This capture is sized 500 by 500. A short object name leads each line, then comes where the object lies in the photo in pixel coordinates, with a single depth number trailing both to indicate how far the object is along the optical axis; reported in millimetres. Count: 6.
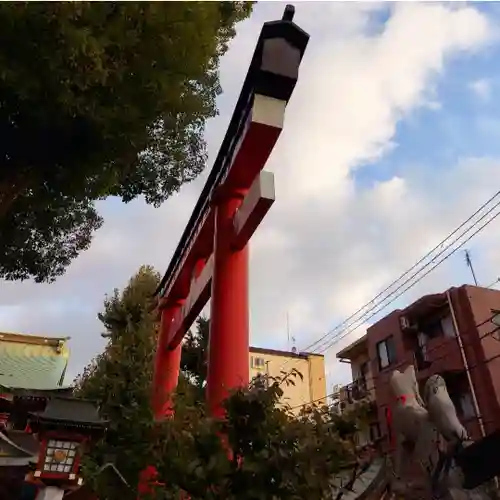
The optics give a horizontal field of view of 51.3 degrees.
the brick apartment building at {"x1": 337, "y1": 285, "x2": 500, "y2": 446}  16625
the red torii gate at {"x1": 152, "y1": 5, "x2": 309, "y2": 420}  6398
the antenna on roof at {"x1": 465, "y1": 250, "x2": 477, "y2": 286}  22853
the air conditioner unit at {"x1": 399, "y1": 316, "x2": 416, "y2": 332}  20531
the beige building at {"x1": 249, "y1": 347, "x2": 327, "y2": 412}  32562
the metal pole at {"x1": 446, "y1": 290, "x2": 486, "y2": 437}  16281
